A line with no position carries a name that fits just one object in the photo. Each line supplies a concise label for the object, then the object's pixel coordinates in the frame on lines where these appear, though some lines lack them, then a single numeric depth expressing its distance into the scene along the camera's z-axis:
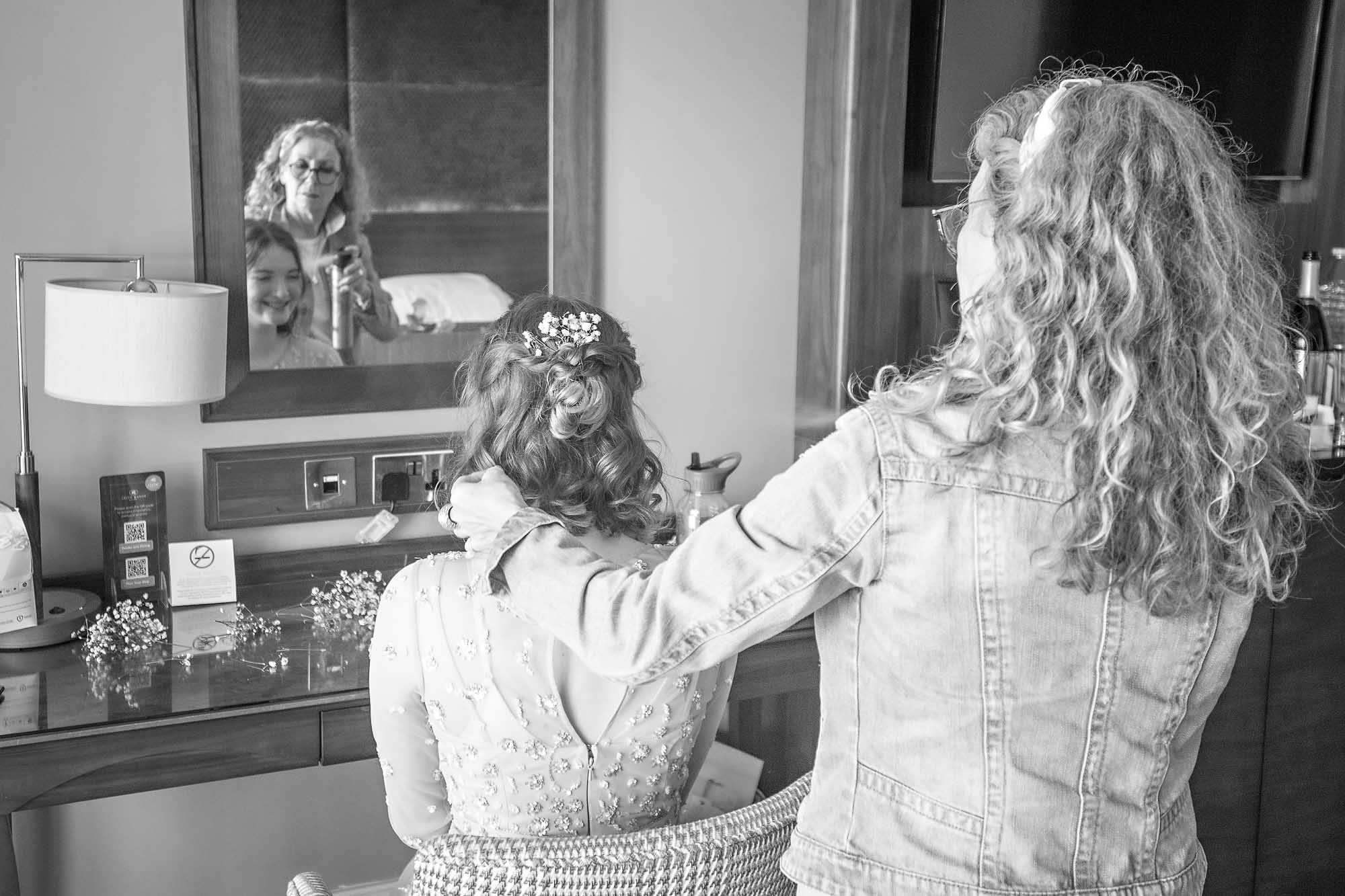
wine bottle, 2.61
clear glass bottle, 2.79
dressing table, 1.64
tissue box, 1.88
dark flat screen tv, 2.37
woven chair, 1.14
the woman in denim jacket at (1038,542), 0.98
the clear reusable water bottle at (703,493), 2.39
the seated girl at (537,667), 1.41
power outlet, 2.33
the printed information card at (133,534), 2.08
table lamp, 1.88
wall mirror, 2.10
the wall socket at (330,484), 2.27
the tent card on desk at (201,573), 2.12
